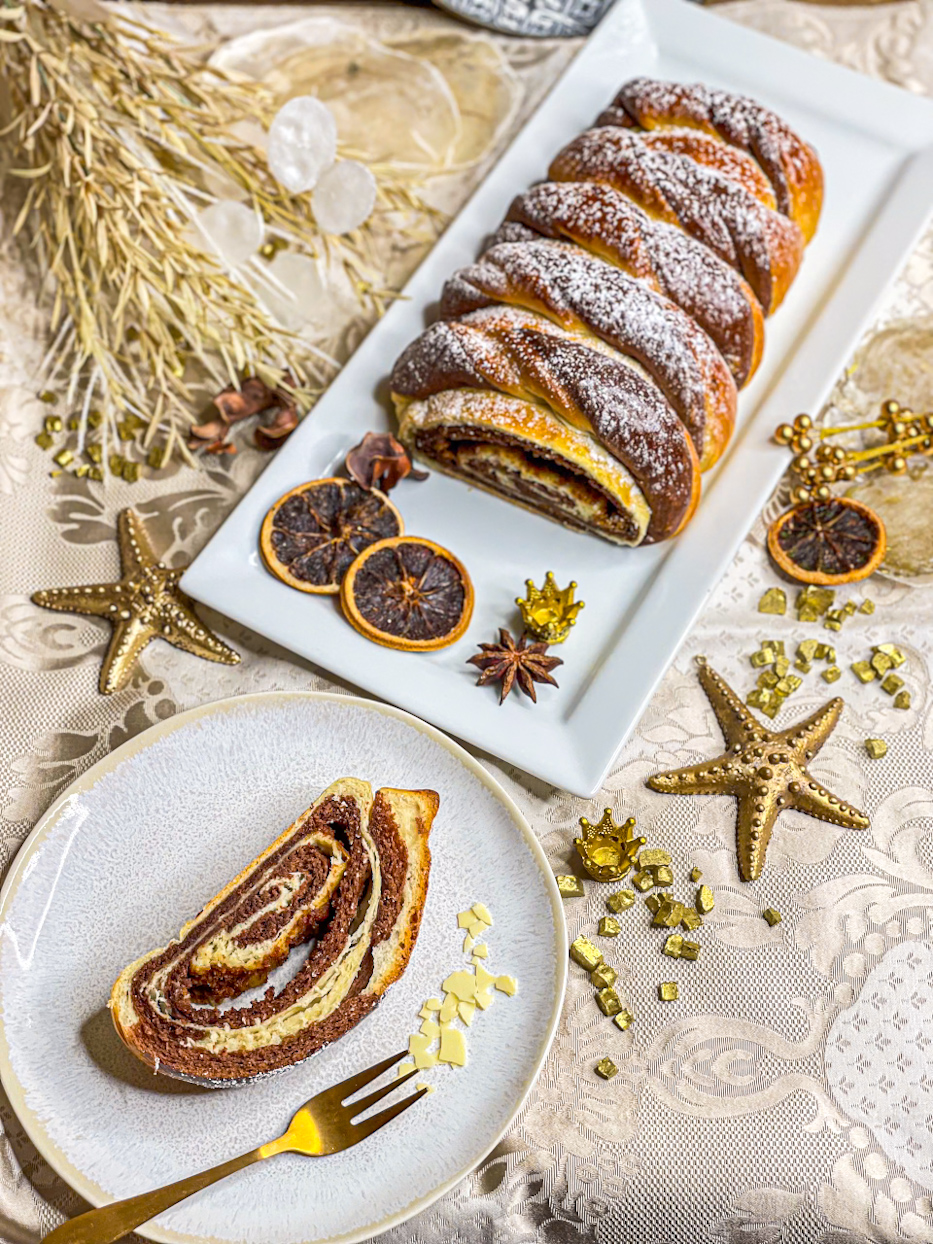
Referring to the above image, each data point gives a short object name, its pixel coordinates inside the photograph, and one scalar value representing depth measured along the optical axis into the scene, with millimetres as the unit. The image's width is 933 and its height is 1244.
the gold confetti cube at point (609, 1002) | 468
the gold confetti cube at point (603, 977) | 471
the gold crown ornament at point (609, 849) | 482
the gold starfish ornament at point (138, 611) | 526
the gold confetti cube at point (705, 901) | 486
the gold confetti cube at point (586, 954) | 475
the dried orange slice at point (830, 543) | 542
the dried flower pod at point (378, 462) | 546
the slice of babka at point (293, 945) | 437
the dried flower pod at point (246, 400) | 572
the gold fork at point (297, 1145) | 413
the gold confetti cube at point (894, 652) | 531
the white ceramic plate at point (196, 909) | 428
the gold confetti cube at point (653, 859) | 493
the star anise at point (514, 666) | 508
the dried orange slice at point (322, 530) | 528
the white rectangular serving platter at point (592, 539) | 509
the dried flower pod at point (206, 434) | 568
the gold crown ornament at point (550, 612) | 519
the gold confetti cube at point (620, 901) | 486
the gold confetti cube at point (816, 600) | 542
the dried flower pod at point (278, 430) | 569
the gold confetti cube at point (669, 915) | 483
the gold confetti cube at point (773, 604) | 543
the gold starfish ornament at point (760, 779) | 492
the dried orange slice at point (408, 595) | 515
